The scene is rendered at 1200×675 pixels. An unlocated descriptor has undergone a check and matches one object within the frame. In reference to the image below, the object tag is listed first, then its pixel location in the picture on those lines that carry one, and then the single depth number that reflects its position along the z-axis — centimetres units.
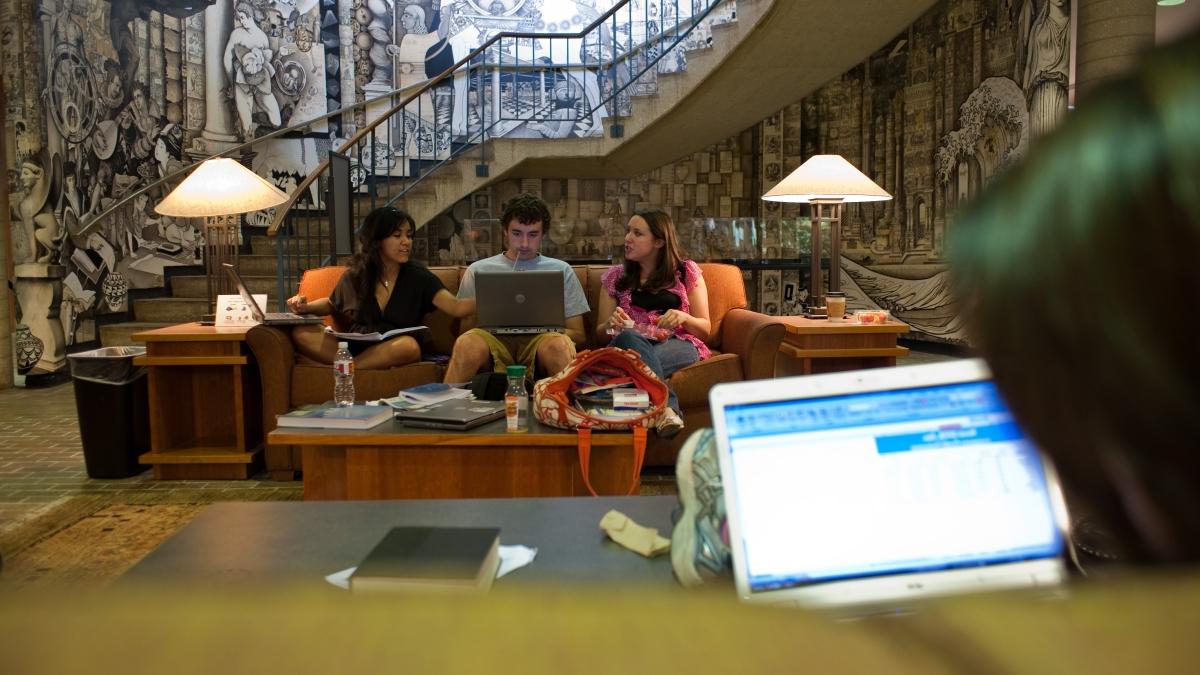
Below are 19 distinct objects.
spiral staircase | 545
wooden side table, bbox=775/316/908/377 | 387
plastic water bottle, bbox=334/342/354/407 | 317
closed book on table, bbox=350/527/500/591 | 91
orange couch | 365
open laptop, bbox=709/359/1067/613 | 85
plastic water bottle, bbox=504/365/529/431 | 246
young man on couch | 381
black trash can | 365
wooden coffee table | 242
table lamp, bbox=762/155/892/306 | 415
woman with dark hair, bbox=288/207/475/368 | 416
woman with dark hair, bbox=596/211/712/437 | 399
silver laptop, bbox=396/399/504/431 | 246
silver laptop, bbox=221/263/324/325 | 373
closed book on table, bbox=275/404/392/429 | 247
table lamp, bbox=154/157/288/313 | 394
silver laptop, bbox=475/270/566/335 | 389
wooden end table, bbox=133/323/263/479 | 368
